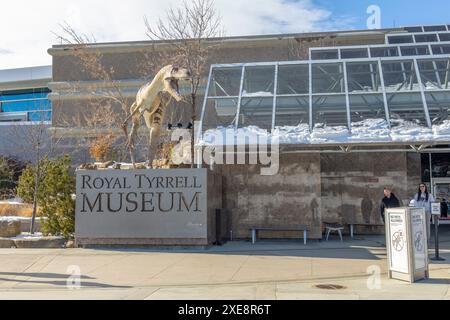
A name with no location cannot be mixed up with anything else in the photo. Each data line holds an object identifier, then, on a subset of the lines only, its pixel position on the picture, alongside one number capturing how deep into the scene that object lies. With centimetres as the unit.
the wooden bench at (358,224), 1733
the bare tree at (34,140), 1743
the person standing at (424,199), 1362
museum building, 1447
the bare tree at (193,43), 1993
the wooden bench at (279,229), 1529
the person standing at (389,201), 1379
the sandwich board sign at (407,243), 917
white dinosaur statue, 1405
